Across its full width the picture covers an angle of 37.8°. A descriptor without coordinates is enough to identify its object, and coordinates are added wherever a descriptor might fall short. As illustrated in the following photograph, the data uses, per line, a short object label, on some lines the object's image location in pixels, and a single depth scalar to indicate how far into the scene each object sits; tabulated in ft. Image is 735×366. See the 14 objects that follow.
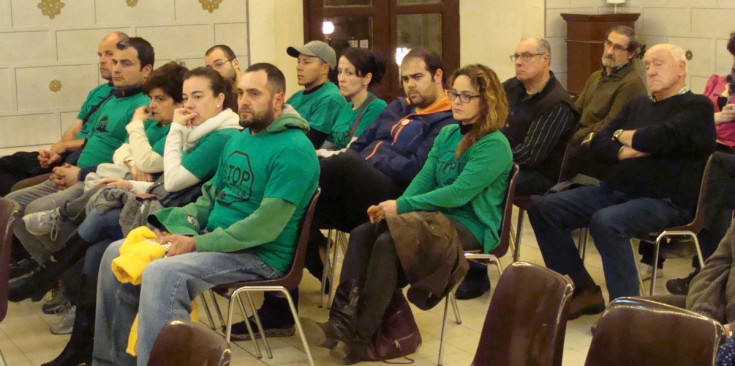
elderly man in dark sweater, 15.08
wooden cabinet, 26.45
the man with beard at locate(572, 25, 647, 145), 20.33
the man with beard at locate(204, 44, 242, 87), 20.65
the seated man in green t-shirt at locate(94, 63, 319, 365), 12.64
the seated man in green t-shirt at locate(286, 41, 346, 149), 18.28
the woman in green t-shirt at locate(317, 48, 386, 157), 17.53
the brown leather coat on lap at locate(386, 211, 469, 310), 13.71
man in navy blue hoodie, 15.62
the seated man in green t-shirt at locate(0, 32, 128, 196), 19.27
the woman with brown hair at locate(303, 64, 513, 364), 13.83
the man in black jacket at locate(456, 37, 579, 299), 17.38
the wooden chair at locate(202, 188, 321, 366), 13.03
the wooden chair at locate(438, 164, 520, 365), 14.43
